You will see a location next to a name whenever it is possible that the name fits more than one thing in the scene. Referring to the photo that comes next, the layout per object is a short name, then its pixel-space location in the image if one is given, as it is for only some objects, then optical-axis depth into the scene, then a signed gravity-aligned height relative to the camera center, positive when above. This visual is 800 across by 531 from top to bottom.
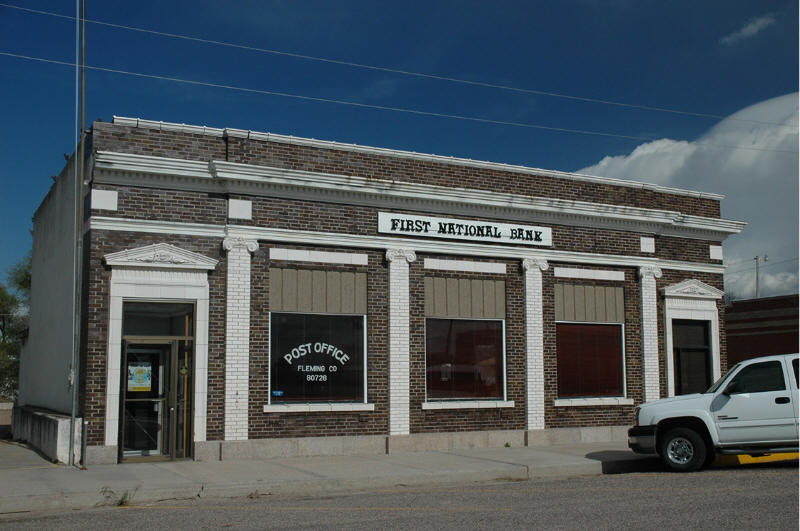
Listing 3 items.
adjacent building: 35.62 +1.35
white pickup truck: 13.88 -1.05
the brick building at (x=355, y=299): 15.81 +1.29
